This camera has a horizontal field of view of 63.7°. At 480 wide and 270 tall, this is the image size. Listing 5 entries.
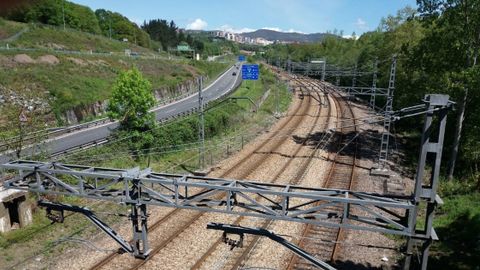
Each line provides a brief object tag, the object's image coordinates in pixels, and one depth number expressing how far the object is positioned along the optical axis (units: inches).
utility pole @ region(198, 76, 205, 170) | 886.2
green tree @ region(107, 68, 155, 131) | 1009.5
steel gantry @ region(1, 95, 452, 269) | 346.0
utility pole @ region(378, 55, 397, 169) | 848.4
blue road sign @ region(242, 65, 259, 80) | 1595.1
